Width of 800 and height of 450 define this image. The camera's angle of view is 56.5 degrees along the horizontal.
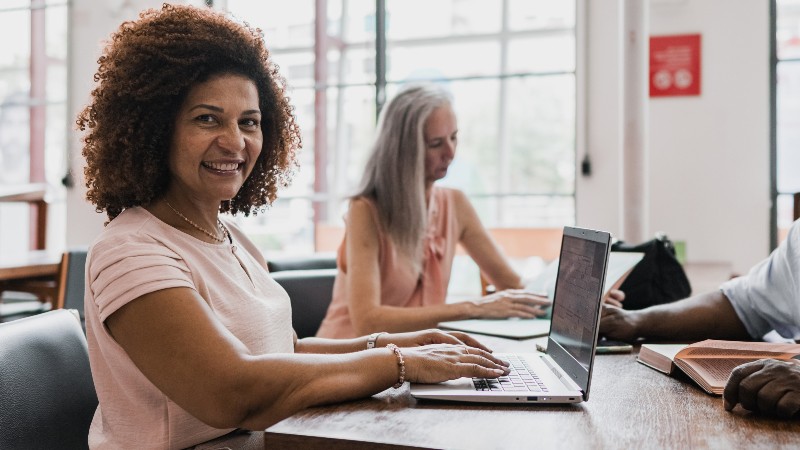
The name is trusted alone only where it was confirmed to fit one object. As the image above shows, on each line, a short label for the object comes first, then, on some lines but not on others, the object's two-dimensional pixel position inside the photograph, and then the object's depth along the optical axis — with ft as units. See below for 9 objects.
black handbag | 7.22
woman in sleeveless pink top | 7.47
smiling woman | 3.56
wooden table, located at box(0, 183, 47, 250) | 16.89
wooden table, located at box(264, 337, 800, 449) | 3.04
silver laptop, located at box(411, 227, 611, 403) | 3.61
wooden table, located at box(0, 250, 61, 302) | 12.41
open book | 4.19
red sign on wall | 15.17
